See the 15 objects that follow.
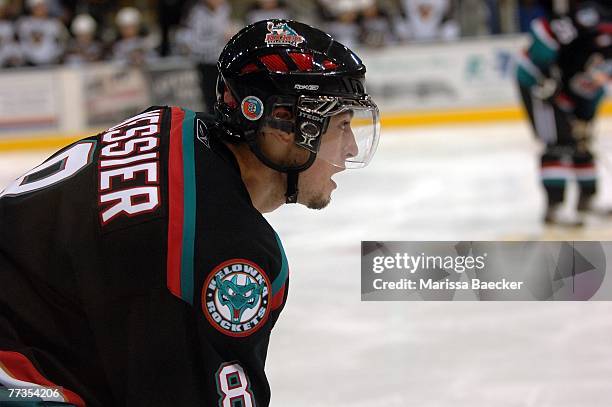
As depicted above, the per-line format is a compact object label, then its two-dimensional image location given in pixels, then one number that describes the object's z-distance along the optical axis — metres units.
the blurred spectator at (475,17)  15.71
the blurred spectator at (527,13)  16.15
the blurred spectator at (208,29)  15.24
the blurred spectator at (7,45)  16.32
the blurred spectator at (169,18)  16.82
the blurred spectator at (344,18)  15.90
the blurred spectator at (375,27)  15.26
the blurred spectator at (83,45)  16.29
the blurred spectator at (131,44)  15.81
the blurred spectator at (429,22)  15.90
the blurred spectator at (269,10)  16.00
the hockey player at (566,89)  9.16
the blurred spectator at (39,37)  16.66
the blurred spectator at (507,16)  15.80
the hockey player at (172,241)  2.17
